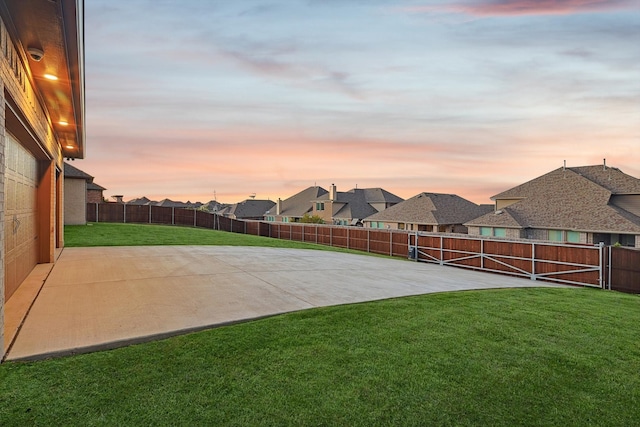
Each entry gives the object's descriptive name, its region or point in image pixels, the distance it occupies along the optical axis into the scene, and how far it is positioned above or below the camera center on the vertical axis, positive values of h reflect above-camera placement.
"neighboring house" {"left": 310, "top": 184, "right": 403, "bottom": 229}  45.84 +0.65
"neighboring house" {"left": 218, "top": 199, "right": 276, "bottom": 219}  60.97 -0.07
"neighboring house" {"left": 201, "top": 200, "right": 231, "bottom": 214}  76.81 +0.55
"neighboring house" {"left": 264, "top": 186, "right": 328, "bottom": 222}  51.78 +0.41
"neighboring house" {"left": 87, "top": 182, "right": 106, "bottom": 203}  29.56 +1.35
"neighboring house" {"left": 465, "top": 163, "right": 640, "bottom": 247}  21.52 -0.01
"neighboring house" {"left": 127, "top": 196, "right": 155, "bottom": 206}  96.33 +2.25
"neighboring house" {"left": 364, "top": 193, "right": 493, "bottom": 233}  32.81 -0.45
